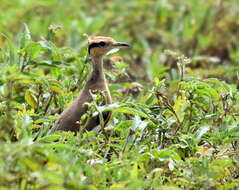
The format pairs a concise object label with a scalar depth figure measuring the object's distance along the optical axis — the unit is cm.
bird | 1241
